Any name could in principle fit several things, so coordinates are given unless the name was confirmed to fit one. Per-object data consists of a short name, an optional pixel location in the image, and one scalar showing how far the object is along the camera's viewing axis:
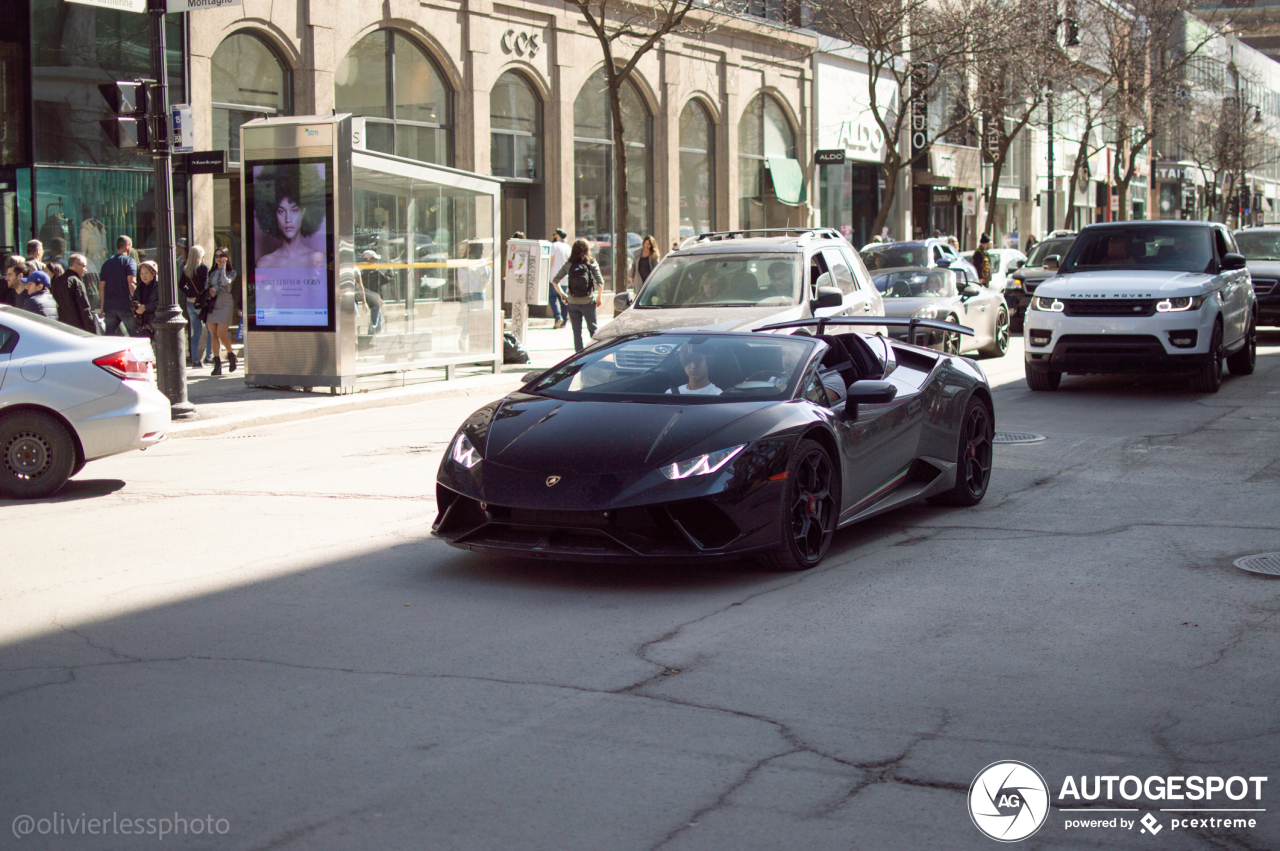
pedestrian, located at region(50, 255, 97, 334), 17.16
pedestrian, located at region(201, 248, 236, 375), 19.17
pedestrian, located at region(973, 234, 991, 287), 30.86
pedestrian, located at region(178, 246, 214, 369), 19.33
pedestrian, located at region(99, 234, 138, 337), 18.52
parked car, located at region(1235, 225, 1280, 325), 23.08
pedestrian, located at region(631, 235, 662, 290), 24.98
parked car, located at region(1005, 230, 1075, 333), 27.58
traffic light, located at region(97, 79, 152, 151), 14.34
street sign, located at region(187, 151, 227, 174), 15.76
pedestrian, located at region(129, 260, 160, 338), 18.64
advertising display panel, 16.73
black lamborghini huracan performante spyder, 6.71
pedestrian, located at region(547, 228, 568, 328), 25.75
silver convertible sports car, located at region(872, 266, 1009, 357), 19.52
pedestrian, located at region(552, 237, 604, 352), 20.97
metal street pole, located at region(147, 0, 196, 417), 14.30
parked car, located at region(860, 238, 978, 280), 24.94
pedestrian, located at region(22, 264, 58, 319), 16.12
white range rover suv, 15.15
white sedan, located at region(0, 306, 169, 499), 10.00
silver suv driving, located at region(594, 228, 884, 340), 14.45
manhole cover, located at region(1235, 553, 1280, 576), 7.18
